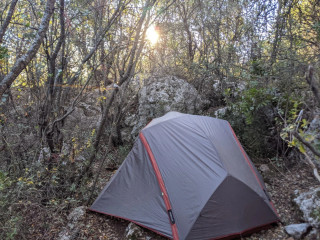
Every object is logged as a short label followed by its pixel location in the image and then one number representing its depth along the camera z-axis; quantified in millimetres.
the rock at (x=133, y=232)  3494
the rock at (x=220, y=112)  6393
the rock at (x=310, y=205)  3267
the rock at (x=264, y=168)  4977
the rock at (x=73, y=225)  3523
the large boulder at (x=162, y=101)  7297
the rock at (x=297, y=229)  3219
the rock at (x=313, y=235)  3032
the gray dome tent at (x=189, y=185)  3289
